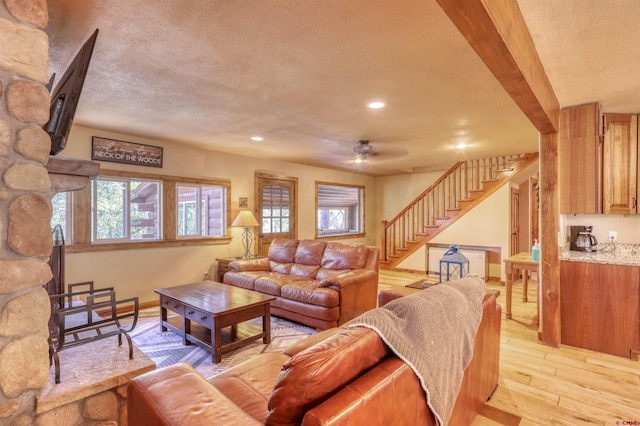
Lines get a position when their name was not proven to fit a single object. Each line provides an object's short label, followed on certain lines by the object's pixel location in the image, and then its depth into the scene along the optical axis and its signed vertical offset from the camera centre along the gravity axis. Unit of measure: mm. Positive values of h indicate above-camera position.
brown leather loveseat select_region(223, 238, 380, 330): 3471 -849
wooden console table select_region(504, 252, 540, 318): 3732 -644
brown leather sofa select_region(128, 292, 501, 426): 975 -608
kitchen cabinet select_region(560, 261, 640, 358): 2812 -876
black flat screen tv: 1627 +566
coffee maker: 3409 -305
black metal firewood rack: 1642 -671
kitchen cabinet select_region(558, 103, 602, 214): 3072 +507
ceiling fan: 4547 +919
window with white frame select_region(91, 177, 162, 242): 4059 +35
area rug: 2762 -1302
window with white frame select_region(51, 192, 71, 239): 3701 +8
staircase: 5883 +201
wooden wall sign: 3947 +774
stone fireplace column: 1261 +11
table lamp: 5016 -199
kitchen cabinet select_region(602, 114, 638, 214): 3197 +487
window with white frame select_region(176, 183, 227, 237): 4945 +25
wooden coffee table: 2762 -912
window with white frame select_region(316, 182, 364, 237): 7285 +60
